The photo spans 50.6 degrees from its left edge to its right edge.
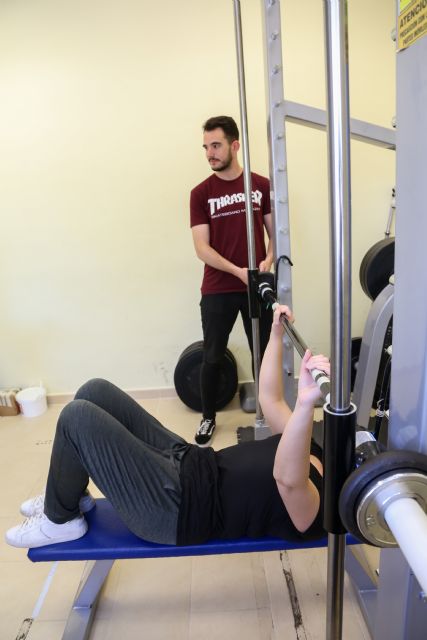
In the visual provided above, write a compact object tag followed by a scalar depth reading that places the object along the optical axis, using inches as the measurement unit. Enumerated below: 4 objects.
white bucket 108.8
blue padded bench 45.3
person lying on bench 45.8
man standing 86.4
